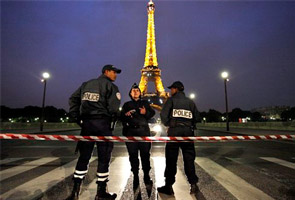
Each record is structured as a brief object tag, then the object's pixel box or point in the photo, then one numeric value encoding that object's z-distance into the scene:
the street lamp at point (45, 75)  17.73
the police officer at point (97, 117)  2.64
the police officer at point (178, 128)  3.02
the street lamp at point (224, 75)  18.24
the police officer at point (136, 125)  3.15
